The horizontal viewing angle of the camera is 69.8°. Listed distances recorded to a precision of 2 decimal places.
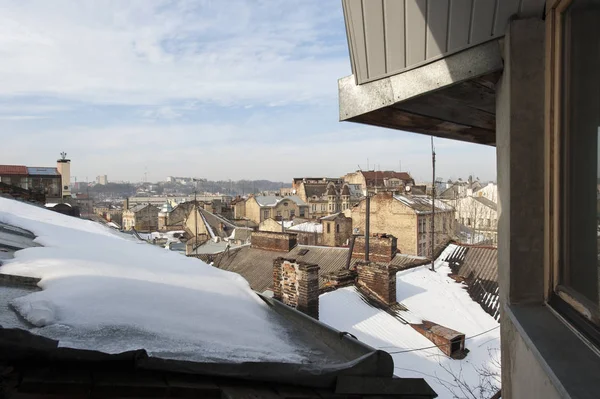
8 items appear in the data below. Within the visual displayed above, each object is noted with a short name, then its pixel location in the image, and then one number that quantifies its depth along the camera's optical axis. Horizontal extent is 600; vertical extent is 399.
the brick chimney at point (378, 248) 15.03
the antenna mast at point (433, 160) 18.23
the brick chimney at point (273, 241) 18.27
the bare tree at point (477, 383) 6.78
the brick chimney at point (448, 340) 8.01
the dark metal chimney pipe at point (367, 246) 14.64
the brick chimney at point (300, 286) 8.84
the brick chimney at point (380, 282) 10.09
